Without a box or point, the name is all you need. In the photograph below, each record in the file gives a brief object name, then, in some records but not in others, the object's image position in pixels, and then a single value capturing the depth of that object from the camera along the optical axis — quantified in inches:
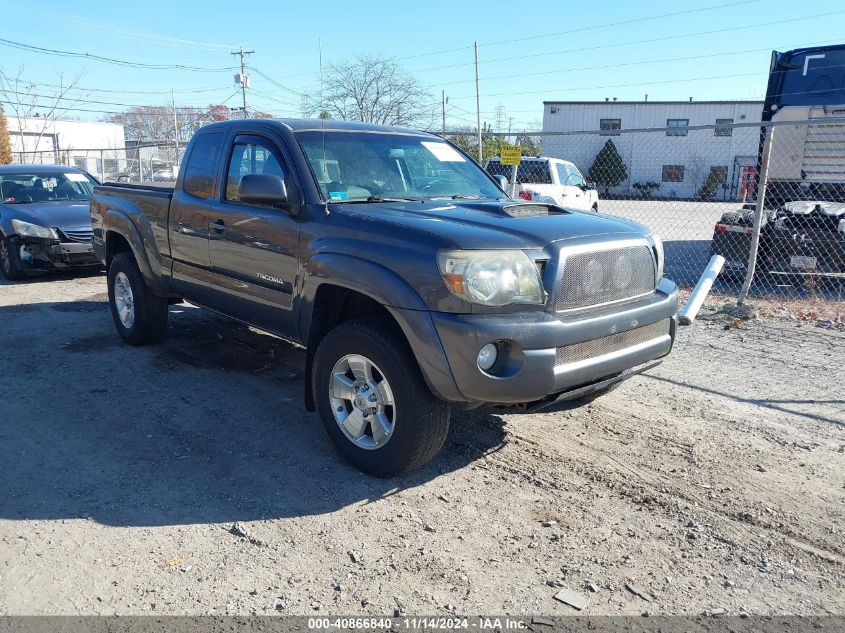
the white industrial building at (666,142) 1440.7
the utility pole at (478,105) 1186.3
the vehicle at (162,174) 1039.7
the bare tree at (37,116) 1218.4
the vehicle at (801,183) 362.3
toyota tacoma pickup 131.5
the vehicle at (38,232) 382.6
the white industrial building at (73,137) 1631.2
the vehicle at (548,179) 527.8
